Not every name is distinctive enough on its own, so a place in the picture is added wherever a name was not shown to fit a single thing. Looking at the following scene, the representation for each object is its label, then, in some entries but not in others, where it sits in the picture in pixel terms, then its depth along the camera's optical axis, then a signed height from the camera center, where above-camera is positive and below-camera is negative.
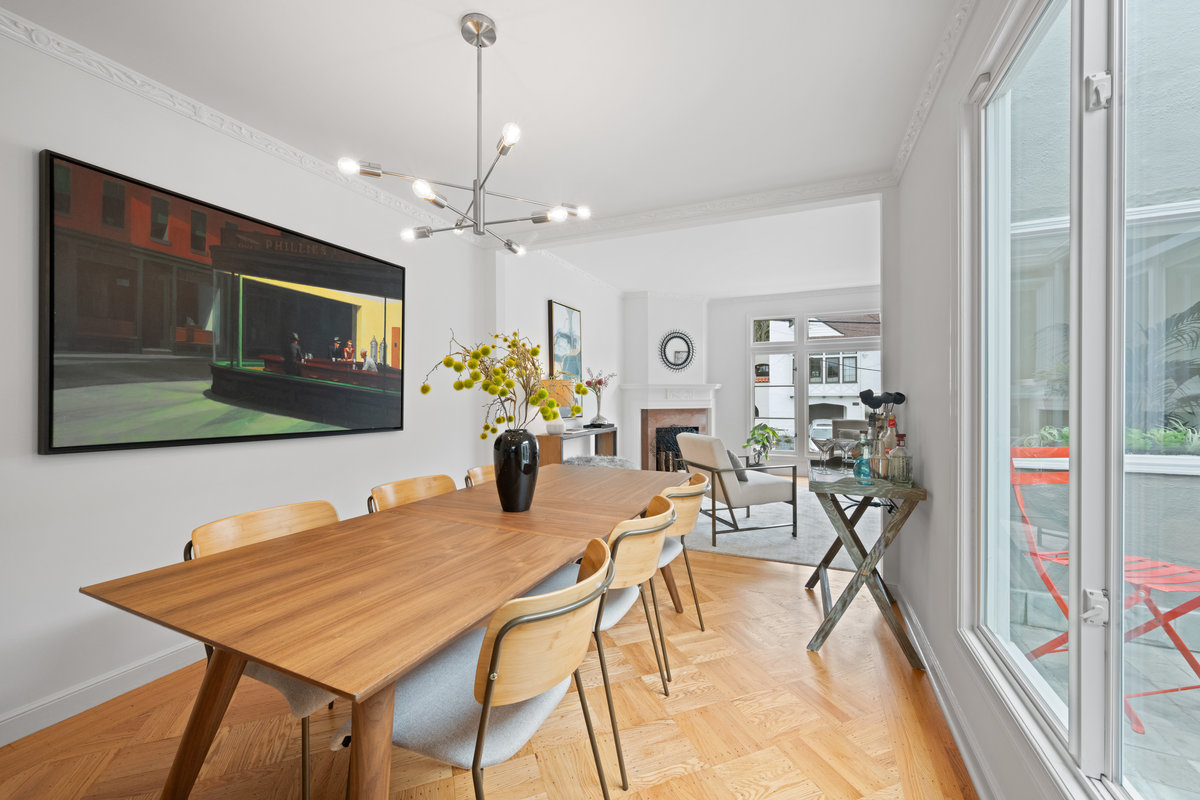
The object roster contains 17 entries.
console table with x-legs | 2.10 -0.66
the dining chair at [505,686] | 0.95 -0.62
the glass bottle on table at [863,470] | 2.25 -0.33
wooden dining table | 0.85 -0.44
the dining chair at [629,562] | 1.46 -0.52
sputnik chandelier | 1.56 +0.76
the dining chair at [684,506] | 1.95 -0.44
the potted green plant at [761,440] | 5.18 -0.45
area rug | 3.49 -1.11
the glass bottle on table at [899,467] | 2.25 -0.31
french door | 0.73 +0.03
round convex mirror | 6.79 +0.73
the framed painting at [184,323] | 1.76 +0.34
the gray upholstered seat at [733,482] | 3.83 -0.66
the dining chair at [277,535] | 1.18 -0.45
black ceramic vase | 1.81 -0.26
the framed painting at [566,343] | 4.87 +0.61
